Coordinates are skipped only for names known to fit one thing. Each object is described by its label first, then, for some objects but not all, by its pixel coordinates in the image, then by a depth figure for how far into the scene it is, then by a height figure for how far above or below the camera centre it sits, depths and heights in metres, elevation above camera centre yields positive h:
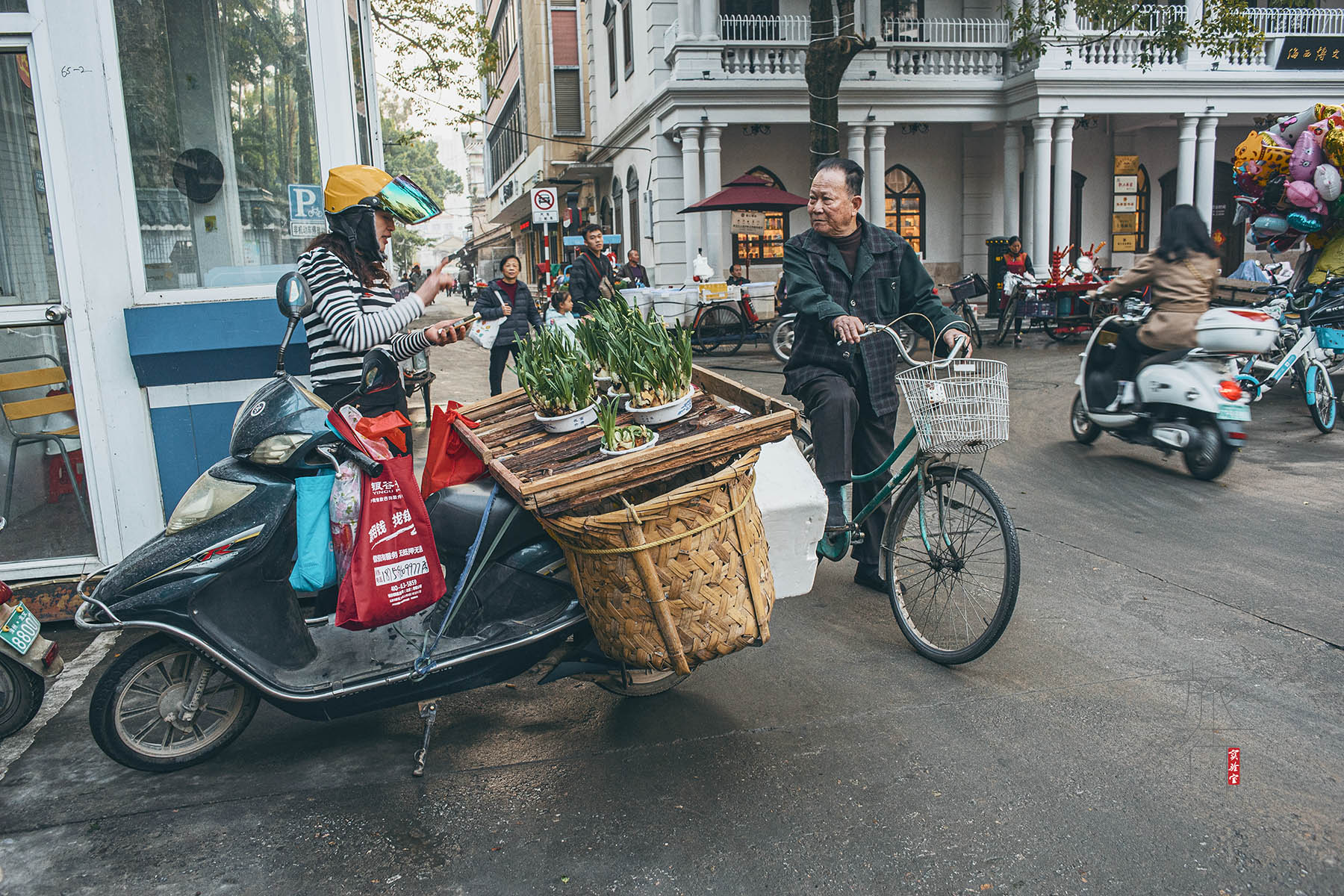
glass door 4.77 -0.40
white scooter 6.53 -0.96
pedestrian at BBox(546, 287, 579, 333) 10.84 -0.20
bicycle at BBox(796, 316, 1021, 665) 3.41 -1.01
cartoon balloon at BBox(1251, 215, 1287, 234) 8.77 +0.26
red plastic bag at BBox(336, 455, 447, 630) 3.07 -0.85
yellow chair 4.79 -0.47
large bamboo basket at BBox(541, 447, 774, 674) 2.69 -0.83
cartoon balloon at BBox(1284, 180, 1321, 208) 8.37 +0.48
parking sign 5.57 +0.51
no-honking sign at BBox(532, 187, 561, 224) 18.70 +1.60
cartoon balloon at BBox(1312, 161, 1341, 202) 8.21 +0.58
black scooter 3.05 -1.03
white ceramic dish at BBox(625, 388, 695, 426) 3.04 -0.41
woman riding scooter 6.87 -0.15
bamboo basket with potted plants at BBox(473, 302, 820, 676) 2.69 -0.60
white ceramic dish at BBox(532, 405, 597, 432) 3.19 -0.44
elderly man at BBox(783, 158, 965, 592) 4.10 -0.20
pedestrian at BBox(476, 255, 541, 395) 10.22 -0.26
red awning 17.03 +1.36
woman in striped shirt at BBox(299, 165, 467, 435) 3.57 +0.04
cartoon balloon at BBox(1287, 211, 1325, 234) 8.48 +0.25
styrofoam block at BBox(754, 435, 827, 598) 3.52 -0.89
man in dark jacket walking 10.62 +0.11
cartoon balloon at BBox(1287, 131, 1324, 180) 8.31 +0.79
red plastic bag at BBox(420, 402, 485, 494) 3.51 -0.61
